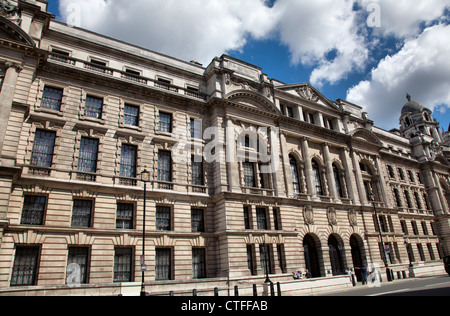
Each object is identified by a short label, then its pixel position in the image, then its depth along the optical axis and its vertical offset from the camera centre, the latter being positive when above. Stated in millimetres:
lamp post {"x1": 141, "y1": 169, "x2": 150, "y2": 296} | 16605 +5195
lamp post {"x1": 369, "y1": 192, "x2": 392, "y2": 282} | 30000 -1589
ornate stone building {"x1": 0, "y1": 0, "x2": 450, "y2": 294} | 19969 +8011
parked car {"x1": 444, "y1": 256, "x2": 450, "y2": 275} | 26584 -808
